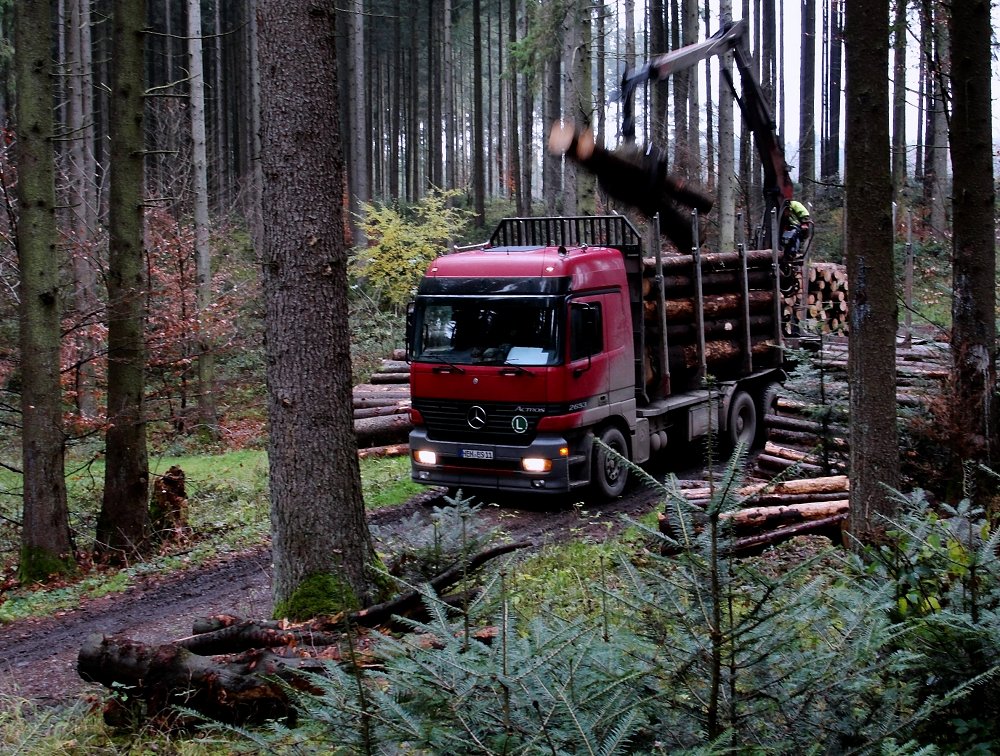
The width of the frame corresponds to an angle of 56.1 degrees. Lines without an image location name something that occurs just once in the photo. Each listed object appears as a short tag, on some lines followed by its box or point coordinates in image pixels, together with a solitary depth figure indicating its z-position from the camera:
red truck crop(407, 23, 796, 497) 11.62
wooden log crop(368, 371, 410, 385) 18.58
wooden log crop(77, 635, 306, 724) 5.20
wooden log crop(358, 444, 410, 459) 16.22
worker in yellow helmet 16.66
